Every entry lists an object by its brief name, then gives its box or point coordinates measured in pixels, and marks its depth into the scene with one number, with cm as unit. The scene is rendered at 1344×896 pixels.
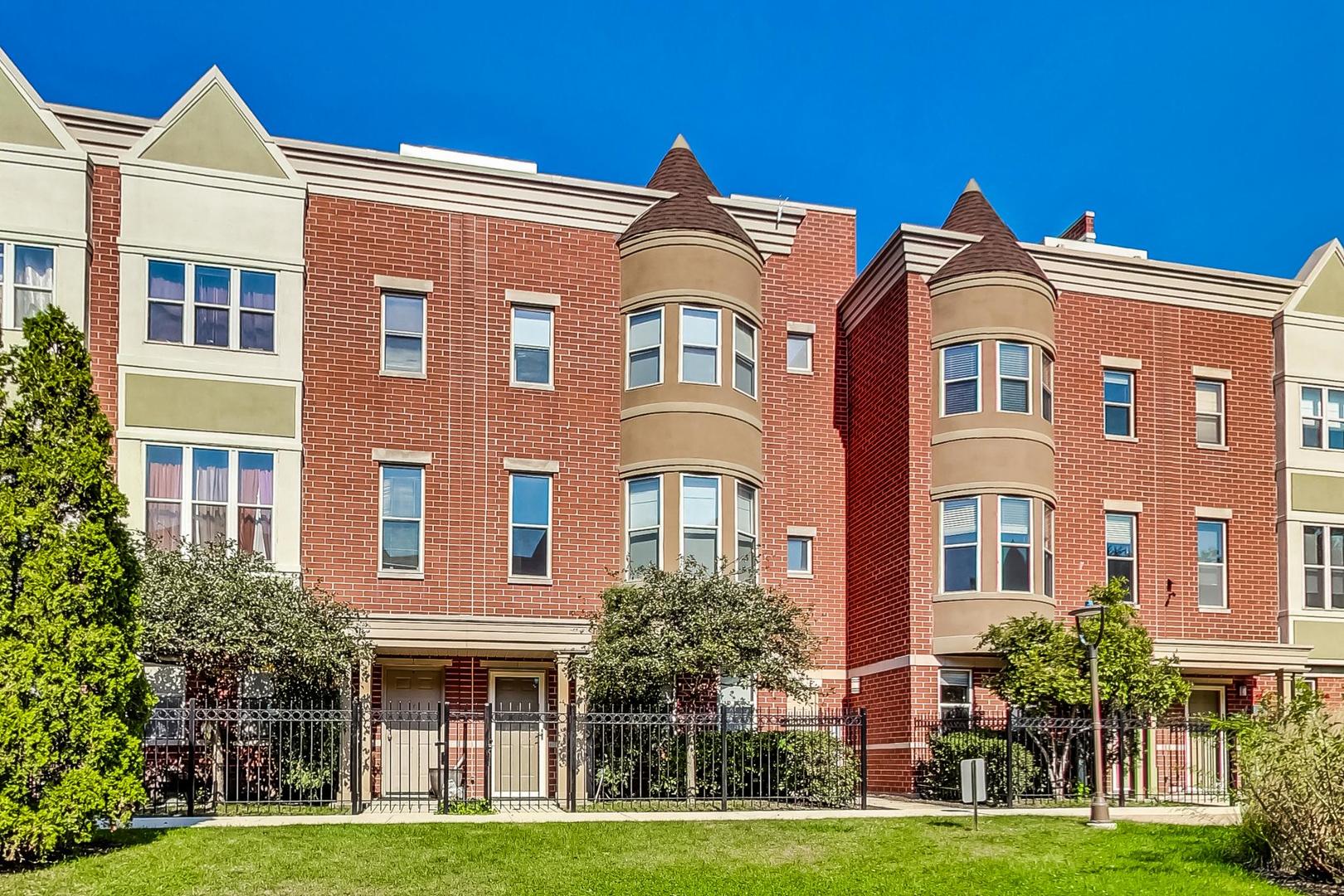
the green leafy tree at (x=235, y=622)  2016
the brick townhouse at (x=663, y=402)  2336
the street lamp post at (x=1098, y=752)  1917
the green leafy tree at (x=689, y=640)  2192
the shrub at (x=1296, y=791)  1521
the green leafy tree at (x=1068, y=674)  2305
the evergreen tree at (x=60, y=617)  1477
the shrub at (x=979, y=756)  2261
